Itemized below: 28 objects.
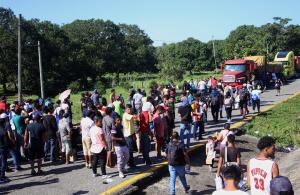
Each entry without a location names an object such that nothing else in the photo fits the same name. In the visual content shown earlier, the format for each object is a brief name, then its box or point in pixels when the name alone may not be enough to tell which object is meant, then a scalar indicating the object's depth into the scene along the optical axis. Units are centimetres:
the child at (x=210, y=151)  1207
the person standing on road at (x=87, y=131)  1130
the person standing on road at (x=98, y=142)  1027
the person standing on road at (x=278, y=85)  2934
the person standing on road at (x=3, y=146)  1070
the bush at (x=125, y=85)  4295
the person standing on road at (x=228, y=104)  1781
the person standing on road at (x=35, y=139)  1095
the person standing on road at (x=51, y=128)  1210
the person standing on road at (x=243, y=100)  1922
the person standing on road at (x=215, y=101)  1786
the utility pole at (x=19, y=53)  2269
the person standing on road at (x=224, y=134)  1066
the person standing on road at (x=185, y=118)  1352
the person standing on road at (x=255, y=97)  2036
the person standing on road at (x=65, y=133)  1188
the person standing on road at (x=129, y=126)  1137
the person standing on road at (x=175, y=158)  933
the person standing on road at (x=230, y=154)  895
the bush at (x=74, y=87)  4892
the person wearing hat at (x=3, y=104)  1535
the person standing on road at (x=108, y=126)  1082
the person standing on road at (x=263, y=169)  579
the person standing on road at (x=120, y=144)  1045
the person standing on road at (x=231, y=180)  475
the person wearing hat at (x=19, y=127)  1232
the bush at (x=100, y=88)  4162
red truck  3256
